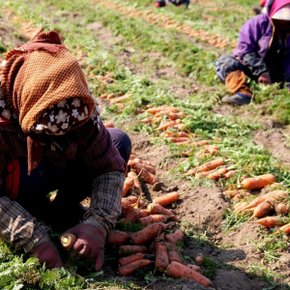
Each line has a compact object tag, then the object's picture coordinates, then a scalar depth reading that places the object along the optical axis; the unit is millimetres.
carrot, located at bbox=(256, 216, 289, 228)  6449
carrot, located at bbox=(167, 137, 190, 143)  8547
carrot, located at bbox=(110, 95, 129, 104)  10289
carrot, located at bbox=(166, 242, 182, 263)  5586
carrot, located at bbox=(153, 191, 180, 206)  6990
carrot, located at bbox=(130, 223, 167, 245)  5777
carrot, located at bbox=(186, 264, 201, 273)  5518
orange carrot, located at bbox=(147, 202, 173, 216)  6621
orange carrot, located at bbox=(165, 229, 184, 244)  6020
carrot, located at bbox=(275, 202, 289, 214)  6566
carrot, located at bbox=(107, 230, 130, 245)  5587
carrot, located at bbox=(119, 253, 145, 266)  5418
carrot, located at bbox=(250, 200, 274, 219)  6578
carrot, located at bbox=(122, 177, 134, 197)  7023
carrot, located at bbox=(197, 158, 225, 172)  7676
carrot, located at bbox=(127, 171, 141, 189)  7215
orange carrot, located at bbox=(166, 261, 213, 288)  5328
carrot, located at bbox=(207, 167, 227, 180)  7531
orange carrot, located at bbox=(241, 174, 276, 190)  7160
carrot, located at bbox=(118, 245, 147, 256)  5570
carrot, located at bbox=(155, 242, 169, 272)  5426
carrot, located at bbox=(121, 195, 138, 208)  6614
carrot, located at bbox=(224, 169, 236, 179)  7516
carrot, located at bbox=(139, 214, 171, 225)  6316
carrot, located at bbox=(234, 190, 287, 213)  6746
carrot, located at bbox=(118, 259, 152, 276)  5305
